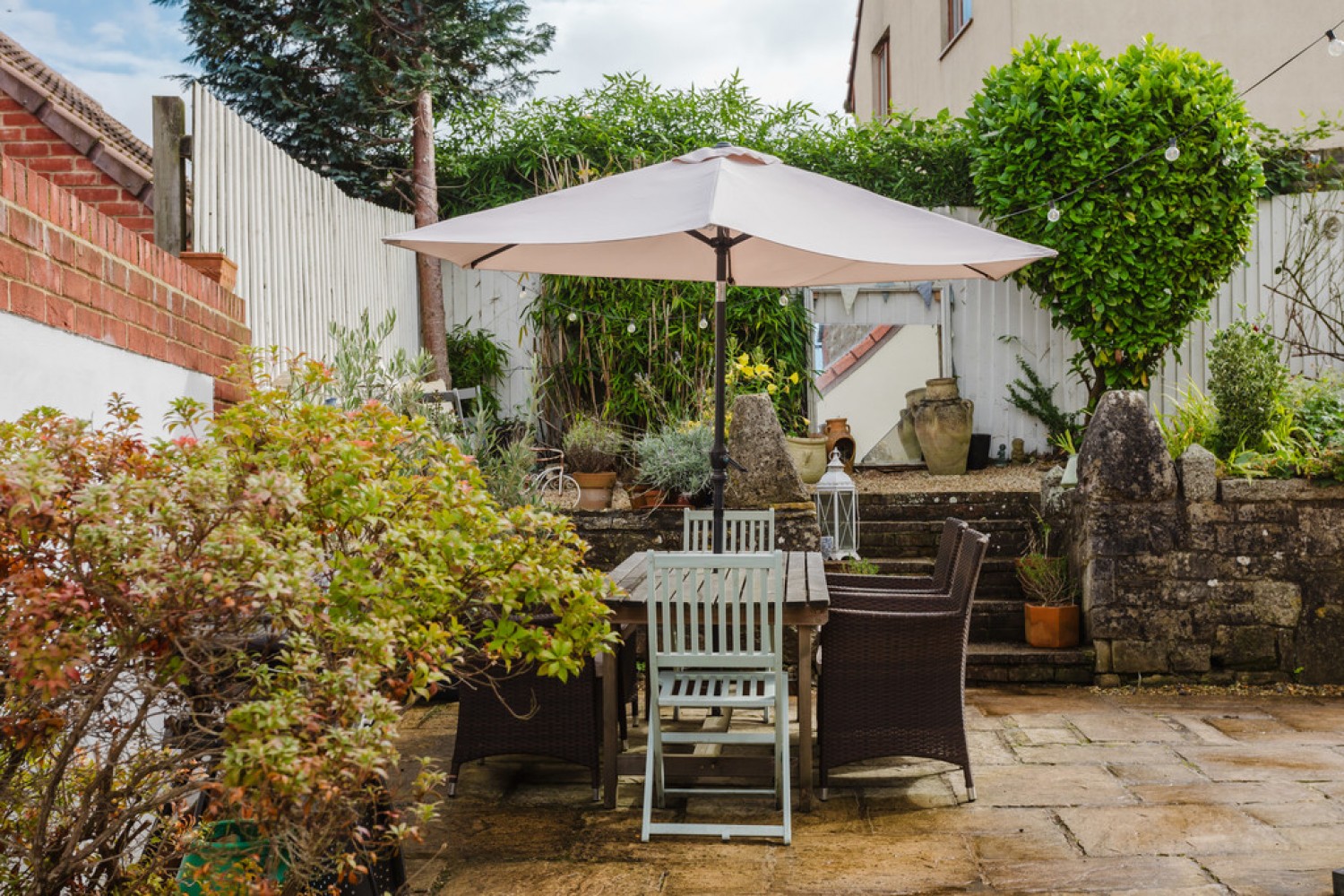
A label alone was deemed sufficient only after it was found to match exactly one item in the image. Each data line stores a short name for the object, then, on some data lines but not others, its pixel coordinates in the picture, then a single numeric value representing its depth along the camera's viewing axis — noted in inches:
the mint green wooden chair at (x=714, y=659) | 141.8
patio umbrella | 149.6
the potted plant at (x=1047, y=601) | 240.4
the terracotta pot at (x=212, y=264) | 170.2
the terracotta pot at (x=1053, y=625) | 240.1
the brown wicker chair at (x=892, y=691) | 155.3
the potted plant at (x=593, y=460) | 286.2
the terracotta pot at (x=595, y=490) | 285.9
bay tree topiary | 327.0
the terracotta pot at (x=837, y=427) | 363.3
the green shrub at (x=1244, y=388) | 239.1
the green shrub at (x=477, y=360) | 360.8
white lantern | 256.5
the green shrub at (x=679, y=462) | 262.4
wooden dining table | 150.3
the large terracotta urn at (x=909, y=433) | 378.0
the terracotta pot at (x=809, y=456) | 324.8
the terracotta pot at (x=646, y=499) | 265.7
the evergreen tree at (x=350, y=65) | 418.9
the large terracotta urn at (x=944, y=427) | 352.8
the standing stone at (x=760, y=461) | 251.8
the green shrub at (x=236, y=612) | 73.8
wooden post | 182.9
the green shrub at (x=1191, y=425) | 250.8
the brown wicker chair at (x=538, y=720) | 156.0
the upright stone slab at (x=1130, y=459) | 231.9
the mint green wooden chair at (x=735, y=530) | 213.5
